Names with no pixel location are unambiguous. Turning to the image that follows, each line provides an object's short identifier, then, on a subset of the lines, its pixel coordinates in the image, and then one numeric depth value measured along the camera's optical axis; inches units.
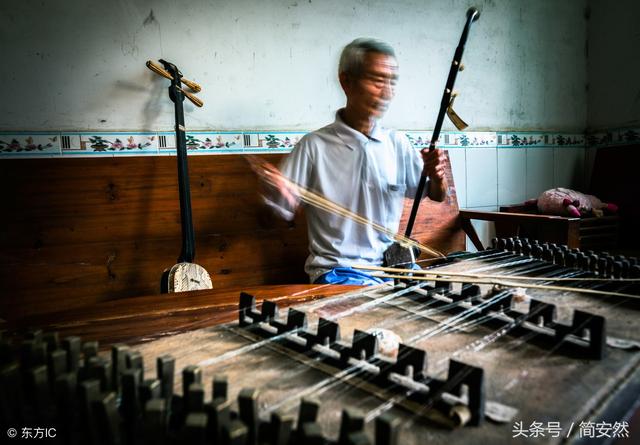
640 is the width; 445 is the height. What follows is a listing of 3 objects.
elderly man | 84.0
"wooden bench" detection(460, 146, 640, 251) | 105.1
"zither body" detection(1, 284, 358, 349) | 39.9
